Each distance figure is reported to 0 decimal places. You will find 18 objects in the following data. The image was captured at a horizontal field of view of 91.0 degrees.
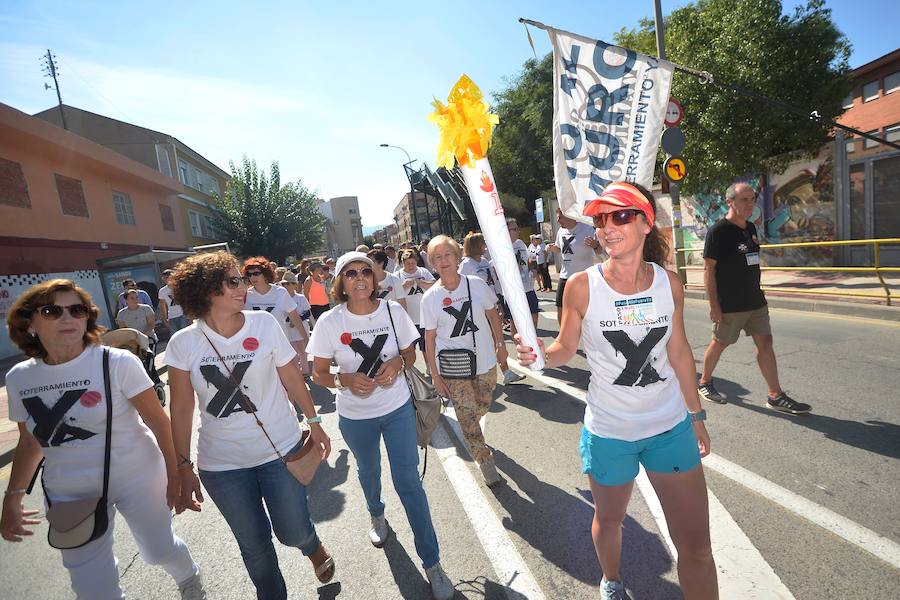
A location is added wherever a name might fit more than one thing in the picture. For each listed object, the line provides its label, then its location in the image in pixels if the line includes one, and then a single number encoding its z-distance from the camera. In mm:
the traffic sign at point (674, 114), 9156
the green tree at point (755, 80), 11055
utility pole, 31234
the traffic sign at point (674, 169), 10023
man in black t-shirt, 4090
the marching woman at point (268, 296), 5141
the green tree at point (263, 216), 30109
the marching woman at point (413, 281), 6512
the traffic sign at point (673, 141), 9336
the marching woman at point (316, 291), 8085
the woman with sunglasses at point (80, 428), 2199
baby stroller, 4453
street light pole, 36706
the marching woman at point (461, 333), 3457
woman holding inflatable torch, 1950
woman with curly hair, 2256
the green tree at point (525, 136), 28094
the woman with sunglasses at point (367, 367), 2674
